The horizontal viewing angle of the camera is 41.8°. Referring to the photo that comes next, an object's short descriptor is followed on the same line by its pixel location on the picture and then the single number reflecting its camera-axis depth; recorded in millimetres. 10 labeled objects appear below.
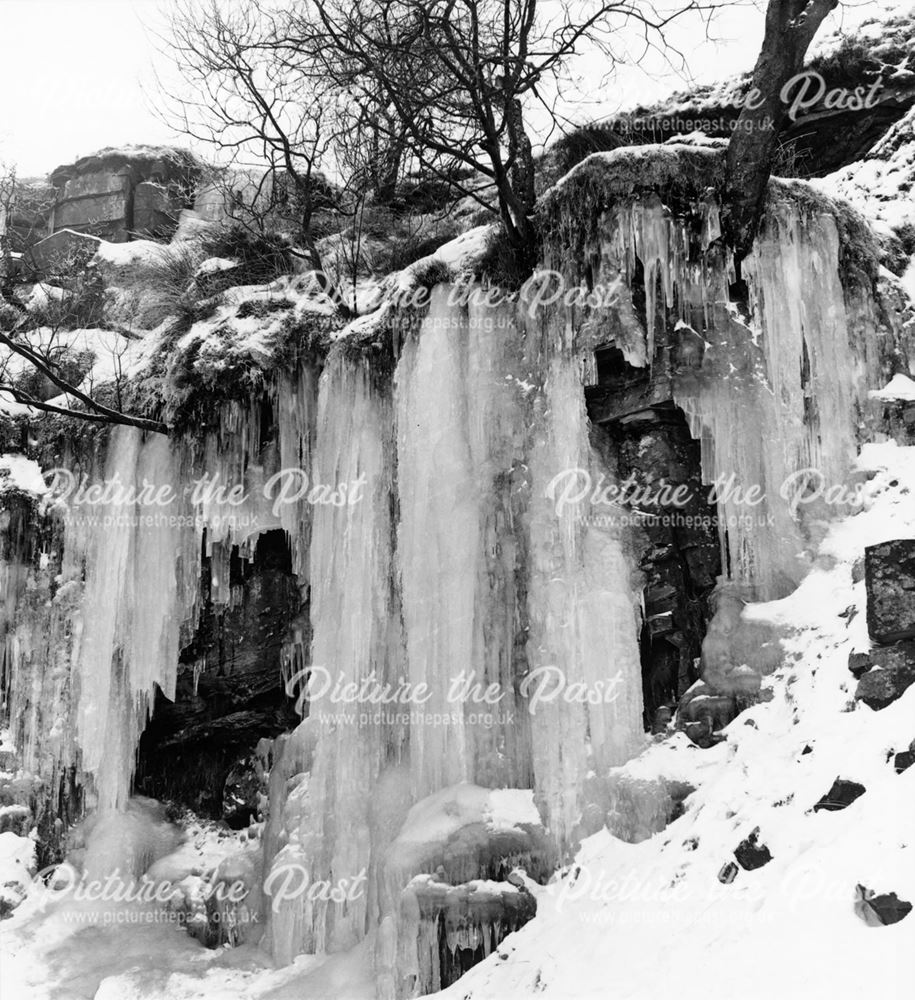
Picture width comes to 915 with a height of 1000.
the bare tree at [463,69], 10570
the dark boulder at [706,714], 9203
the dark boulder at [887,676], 7715
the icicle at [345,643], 10523
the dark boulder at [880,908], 6043
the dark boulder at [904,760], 6980
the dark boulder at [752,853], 7328
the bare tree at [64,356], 12367
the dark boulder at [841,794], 7145
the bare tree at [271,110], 12875
